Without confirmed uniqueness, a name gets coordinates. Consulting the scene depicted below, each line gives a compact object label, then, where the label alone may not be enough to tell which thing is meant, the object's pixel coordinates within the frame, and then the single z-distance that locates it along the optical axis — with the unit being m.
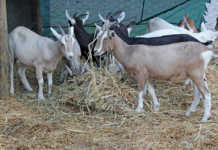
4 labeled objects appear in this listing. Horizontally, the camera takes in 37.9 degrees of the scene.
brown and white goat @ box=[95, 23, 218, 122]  4.90
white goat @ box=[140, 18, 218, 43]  6.91
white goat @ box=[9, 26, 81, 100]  5.82
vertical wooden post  5.46
